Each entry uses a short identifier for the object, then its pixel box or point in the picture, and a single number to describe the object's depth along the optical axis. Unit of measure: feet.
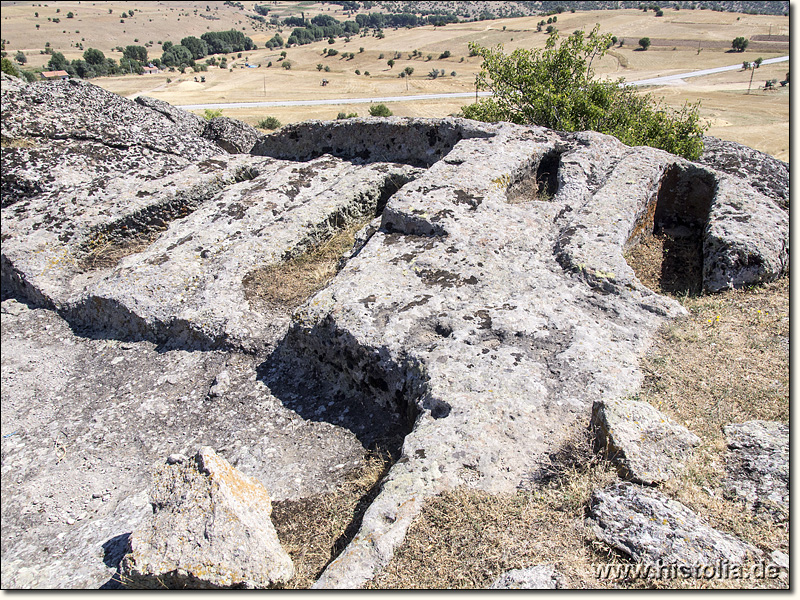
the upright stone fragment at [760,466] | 11.35
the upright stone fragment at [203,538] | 10.74
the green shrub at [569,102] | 44.70
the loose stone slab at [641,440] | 11.91
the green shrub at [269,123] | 134.92
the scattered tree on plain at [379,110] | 144.30
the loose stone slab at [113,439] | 14.44
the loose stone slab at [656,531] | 9.87
